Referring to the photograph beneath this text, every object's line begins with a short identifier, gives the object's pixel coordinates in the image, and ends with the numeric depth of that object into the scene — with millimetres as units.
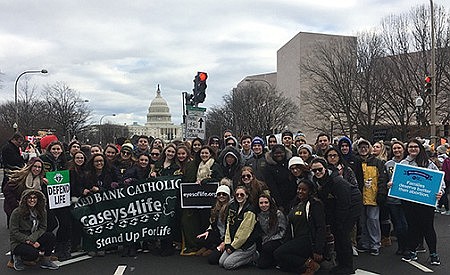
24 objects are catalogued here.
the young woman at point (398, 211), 8227
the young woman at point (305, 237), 6855
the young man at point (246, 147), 9289
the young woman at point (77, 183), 8414
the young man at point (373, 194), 8344
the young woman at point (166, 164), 8664
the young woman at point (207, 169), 8397
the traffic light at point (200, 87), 13659
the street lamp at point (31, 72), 38762
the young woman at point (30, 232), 7359
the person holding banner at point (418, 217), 7594
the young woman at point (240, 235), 7344
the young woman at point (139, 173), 8539
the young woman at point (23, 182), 7832
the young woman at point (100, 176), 8488
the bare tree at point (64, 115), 56531
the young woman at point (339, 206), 6953
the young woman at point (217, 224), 7699
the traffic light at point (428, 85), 20984
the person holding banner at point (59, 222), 7910
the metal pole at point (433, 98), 22797
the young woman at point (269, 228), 7305
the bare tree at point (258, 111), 57656
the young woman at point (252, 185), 7523
